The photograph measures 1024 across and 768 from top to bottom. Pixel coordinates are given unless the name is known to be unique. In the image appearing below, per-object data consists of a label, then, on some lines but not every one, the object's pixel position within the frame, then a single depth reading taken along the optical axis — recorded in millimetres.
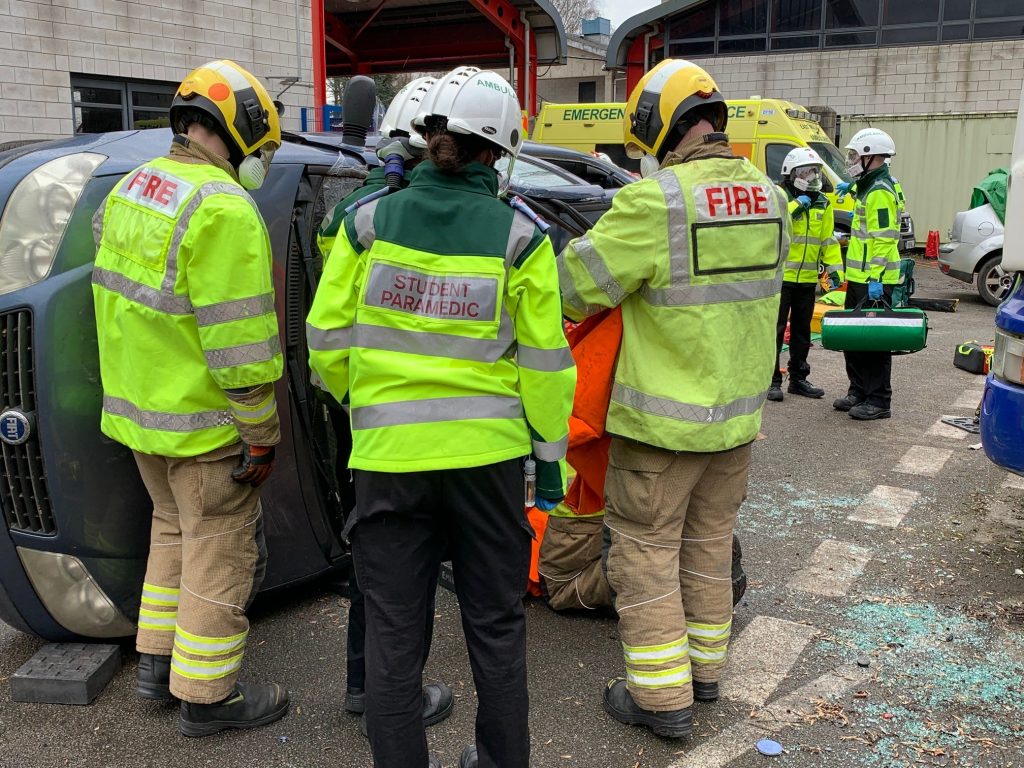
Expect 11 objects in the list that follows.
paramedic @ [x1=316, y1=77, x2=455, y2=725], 2650
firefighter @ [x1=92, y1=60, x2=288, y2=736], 2633
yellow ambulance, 13570
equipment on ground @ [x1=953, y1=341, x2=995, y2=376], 5543
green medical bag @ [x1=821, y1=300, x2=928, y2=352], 6301
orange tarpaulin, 3131
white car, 12102
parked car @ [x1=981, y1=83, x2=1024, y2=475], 3709
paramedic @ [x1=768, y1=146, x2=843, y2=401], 7379
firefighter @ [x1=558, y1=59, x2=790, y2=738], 2838
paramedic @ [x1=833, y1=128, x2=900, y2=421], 6617
